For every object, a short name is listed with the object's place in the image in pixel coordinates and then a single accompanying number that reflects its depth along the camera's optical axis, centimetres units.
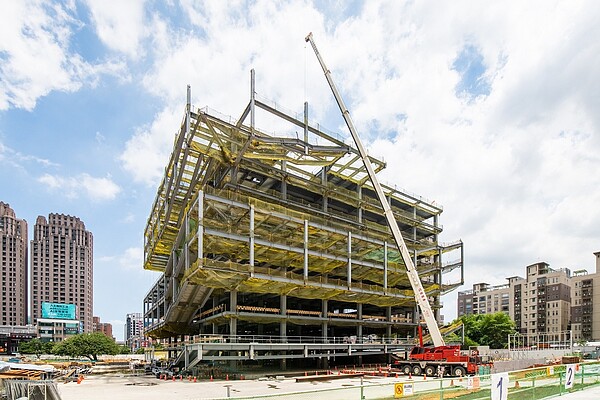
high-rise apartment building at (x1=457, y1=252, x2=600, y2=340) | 12394
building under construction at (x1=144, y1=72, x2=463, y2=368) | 4431
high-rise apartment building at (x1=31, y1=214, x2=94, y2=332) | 18125
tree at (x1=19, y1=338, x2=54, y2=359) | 12306
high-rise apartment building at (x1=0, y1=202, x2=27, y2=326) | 16564
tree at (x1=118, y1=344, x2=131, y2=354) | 14132
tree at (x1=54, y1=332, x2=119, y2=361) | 8962
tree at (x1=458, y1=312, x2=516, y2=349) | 10456
